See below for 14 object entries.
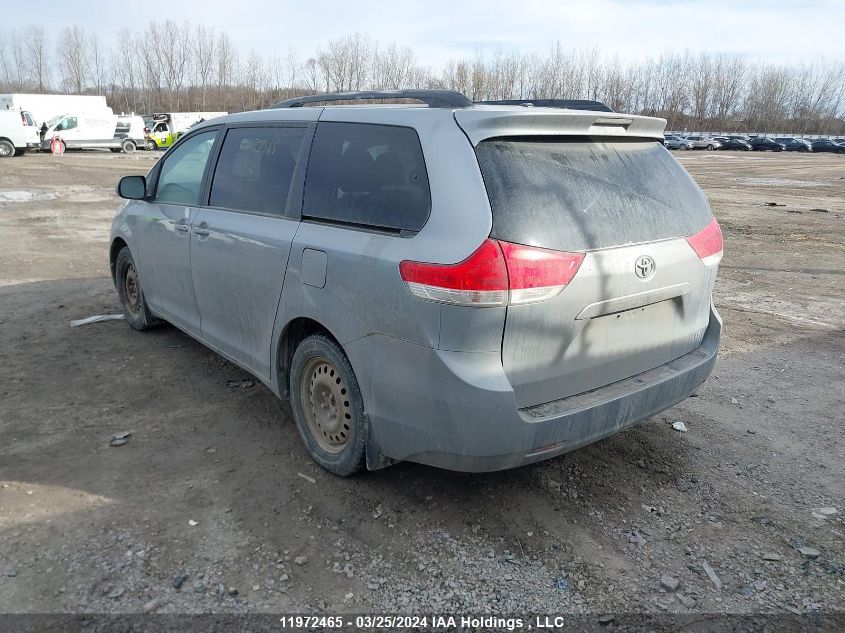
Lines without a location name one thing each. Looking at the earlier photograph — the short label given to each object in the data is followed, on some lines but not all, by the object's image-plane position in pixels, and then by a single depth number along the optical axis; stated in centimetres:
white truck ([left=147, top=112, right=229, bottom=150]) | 4353
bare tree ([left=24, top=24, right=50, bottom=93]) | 9569
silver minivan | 266
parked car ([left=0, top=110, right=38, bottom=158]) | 3102
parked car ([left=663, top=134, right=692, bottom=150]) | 6331
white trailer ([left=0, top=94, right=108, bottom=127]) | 3928
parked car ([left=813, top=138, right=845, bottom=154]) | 6519
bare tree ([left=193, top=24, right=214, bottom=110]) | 9056
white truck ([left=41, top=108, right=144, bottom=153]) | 3603
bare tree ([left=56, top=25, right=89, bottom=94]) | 9231
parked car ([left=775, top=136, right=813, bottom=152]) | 6569
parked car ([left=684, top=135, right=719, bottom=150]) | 6638
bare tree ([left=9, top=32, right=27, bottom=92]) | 9488
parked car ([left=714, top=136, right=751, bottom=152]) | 6687
